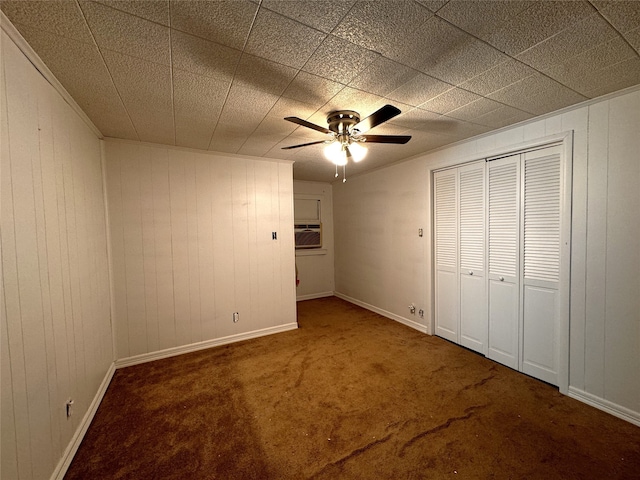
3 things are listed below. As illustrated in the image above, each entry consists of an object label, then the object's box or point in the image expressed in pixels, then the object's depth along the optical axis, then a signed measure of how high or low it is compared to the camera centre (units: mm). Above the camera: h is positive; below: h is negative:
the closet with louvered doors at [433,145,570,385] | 2352 -341
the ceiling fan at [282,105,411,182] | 2055 +718
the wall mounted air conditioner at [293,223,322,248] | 5207 -111
